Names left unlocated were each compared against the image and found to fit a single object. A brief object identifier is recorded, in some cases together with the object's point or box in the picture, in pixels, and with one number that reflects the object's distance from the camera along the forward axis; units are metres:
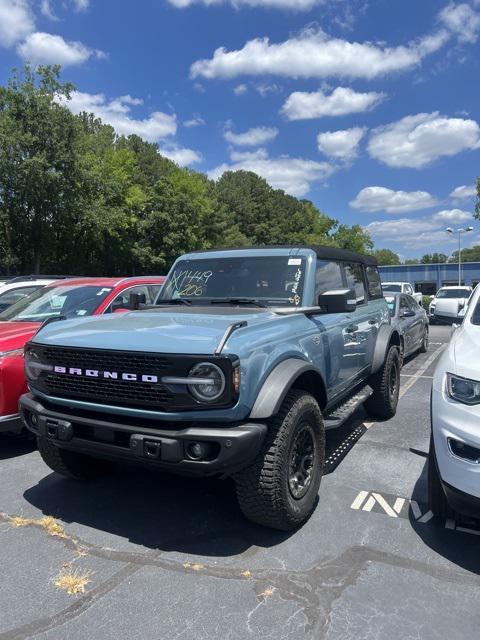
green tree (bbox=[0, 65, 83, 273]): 25.00
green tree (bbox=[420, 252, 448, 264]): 131.56
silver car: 9.09
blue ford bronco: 2.82
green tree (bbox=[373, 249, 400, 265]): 146.01
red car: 4.49
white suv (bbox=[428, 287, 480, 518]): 2.78
